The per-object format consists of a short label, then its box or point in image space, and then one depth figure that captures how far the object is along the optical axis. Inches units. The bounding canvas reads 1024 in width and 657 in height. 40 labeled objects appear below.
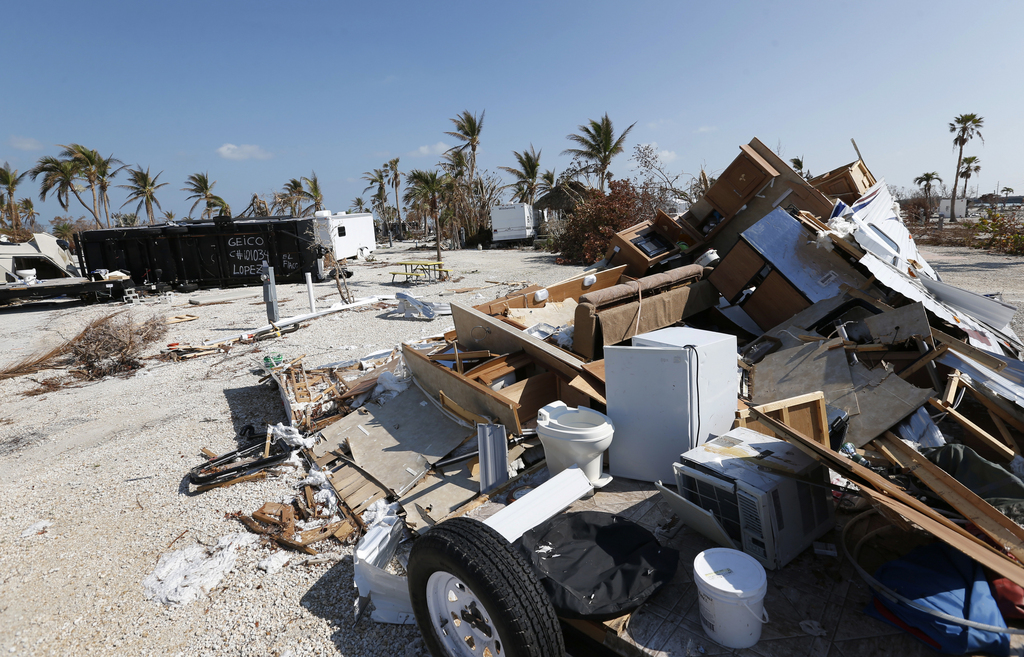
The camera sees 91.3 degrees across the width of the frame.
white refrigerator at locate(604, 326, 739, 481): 133.6
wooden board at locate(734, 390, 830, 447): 127.0
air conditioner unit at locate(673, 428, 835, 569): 101.0
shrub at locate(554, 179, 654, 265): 761.0
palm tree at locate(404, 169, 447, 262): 988.6
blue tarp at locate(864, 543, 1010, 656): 77.5
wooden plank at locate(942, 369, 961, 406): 155.6
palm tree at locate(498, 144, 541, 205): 1412.4
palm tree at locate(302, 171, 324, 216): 1513.3
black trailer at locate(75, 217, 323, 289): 677.3
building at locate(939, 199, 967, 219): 1508.4
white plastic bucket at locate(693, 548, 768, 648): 83.7
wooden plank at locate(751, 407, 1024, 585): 71.4
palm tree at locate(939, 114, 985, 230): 1330.0
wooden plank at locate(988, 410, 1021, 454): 146.8
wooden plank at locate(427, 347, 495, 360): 219.4
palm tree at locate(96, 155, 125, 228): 1224.8
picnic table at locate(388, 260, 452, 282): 671.8
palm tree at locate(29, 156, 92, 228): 1139.9
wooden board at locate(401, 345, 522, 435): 167.2
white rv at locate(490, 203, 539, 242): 1231.5
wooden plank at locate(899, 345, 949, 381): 170.7
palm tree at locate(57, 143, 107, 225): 1157.1
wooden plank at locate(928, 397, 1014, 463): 139.1
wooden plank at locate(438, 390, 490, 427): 181.7
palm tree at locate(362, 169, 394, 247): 1701.6
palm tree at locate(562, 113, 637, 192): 1099.9
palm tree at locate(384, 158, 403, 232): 1498.5
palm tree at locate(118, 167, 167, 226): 1350.9
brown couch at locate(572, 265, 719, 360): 198.5
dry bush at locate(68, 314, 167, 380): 341.4
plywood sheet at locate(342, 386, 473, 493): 177.2
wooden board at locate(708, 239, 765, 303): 233.9
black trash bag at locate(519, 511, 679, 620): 93.0
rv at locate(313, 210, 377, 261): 853.2
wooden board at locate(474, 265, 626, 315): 277.6
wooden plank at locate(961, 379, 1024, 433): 152.3
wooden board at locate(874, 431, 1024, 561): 88.0
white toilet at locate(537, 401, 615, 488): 135.9
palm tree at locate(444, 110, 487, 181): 1341.0
